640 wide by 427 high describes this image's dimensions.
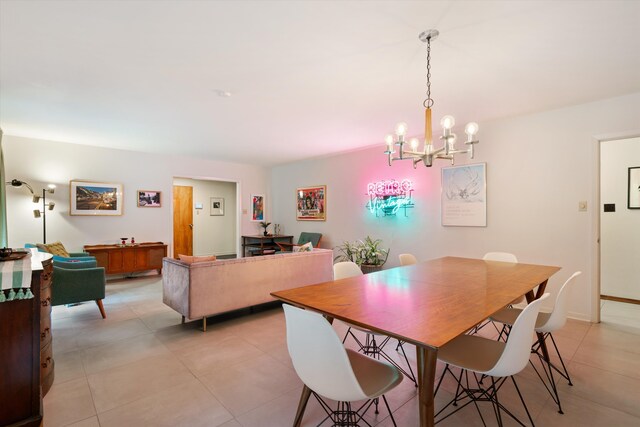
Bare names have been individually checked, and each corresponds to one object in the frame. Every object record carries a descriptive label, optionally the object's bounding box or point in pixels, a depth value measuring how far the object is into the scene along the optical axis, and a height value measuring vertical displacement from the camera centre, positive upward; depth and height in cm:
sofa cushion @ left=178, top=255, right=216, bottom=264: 322 -50
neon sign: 502 +27
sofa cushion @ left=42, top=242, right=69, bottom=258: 418 -51
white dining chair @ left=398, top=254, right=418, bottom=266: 336 -54
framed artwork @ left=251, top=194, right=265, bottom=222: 771 +14
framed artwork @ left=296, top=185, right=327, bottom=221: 650 +20
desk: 710 -70
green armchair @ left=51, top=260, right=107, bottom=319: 326 -79
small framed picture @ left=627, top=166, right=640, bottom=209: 410 +28
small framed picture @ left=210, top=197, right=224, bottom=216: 880 +20
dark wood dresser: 162 -80
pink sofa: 311 -78
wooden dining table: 128 -51
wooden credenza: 529 -79
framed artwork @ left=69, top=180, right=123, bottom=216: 537 +29
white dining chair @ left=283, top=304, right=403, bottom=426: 124 -66
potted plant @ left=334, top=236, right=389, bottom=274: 508 -74
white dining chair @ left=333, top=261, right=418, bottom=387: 251 -55
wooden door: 820 -16
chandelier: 237 +57
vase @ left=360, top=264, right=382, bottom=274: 501 -94
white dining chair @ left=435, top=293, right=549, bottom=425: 144 -81
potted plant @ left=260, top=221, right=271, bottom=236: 748 -32
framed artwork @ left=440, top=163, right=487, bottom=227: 419 +22
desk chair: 644 -62
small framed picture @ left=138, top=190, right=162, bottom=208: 608 +29
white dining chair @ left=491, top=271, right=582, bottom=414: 195 -81
